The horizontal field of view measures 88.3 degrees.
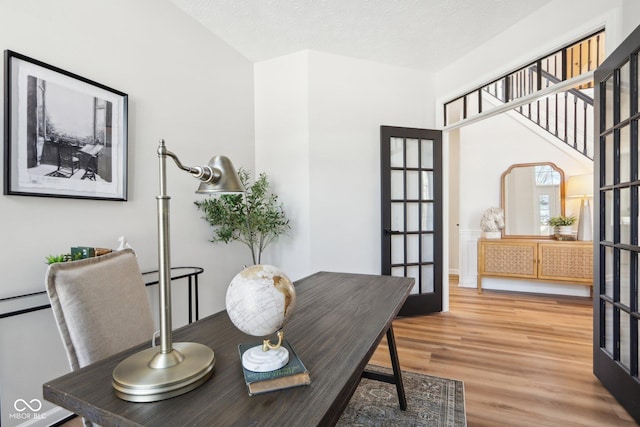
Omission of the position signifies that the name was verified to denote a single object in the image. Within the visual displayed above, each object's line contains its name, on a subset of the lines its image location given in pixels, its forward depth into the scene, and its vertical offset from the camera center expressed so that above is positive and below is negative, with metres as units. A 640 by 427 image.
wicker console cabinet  4.03 -0.65
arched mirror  4.54 +0.16
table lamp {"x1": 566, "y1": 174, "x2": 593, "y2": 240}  4.09 +0.13
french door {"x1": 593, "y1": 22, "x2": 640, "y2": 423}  1.78 -0.10
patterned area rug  1.80 -1.15
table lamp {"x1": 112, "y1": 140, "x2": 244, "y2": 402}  0.74 -0.38
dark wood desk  0.68 -0.42
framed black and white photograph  1.61 +0.43
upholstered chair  1.04 -0.33
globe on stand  0.80 -0.23
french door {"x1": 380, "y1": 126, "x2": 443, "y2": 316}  3.47 -0.03
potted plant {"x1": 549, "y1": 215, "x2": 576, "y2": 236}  4.30 -0.19
